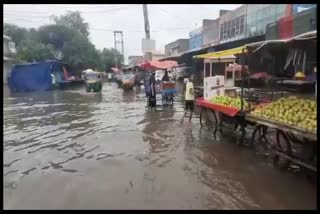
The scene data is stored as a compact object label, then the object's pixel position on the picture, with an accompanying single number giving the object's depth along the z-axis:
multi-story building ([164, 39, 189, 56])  36.18
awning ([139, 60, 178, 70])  9.90
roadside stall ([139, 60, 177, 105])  10.04
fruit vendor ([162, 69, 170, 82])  11.30
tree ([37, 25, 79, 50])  28.36
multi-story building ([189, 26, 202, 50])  27.44
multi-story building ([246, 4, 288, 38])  15.03
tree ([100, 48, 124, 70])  43.07
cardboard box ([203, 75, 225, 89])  6.35
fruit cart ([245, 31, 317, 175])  3.54
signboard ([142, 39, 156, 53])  13.75
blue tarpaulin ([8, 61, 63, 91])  18.76
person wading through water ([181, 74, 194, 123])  7.55
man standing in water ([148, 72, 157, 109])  9.75
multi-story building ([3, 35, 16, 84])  25.50
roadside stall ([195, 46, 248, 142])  5.01
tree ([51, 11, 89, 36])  38.62
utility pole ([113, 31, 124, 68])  48.94
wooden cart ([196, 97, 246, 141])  5.06
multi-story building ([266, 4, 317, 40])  11.51
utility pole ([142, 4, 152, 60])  14.71
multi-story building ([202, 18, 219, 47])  22.83
